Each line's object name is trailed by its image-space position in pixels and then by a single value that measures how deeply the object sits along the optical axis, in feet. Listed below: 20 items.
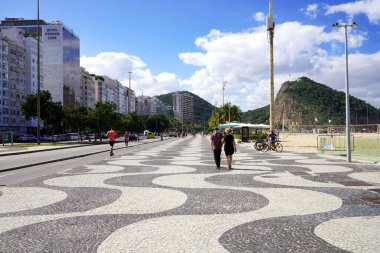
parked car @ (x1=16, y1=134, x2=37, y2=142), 230.27
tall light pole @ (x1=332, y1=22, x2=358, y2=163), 61.64
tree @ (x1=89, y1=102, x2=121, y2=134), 208.74
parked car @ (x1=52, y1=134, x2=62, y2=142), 209.24
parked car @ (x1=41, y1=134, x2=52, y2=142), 241.18
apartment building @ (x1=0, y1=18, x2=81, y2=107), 397.19
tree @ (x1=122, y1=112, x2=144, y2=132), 363.07
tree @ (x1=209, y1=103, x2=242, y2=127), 293.12
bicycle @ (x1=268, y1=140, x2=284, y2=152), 97.76
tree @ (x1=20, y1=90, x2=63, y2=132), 224.74
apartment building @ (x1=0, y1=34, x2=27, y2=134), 294.25
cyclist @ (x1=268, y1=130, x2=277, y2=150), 98.17
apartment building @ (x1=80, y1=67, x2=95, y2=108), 497.83
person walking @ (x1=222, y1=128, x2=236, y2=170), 52.26
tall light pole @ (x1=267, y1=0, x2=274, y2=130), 115.65
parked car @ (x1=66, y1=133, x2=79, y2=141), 276.00
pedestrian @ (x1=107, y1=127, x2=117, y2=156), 83.83
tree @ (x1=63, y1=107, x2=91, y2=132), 213.46
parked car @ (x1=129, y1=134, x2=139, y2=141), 247.70
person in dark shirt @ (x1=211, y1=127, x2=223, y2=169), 53.78
